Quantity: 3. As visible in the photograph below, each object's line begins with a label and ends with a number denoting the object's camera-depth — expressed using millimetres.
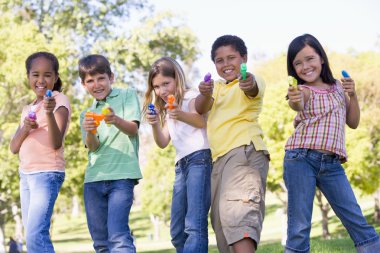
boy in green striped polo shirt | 4832
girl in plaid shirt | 4609
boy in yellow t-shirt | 4527
